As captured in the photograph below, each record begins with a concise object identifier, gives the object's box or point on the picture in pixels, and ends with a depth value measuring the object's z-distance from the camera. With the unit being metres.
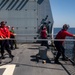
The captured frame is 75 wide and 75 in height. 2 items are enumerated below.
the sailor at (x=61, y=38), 4.05
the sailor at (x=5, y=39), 4.43
